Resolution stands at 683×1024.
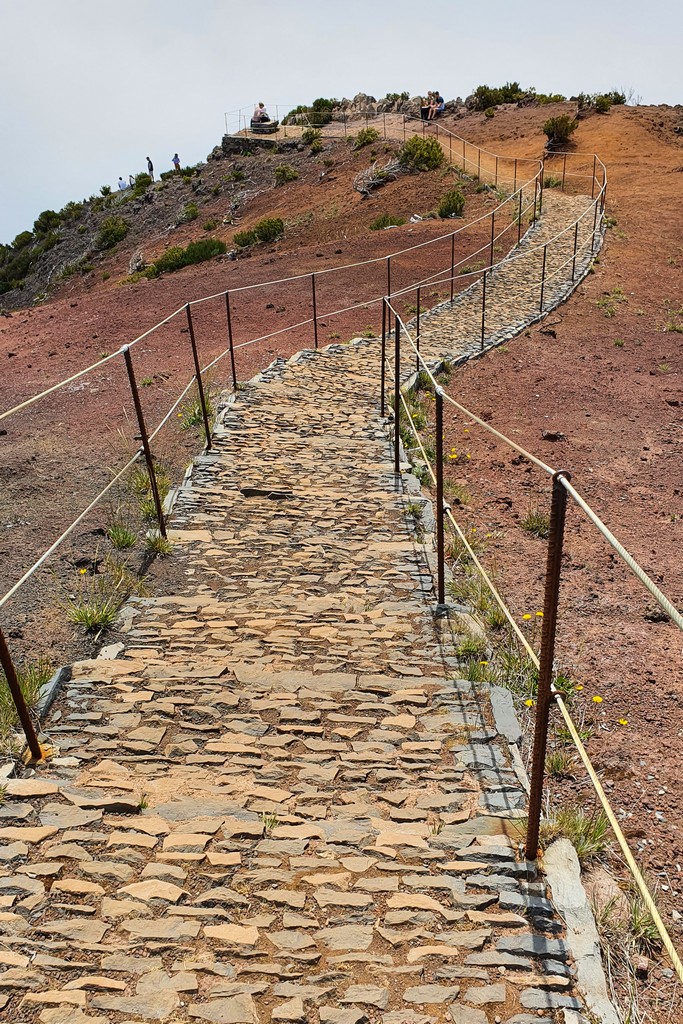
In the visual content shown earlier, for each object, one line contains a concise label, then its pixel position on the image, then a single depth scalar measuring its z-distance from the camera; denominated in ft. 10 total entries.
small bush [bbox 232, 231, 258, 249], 91.97
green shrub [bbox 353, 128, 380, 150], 118.52
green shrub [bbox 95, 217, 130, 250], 129.29
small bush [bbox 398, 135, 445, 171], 94.94
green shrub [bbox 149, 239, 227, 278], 92.63
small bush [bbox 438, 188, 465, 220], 79.07
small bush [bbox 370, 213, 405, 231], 81.30
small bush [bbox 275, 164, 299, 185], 118.42
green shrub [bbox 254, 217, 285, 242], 91.81
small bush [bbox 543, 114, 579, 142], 103.76
